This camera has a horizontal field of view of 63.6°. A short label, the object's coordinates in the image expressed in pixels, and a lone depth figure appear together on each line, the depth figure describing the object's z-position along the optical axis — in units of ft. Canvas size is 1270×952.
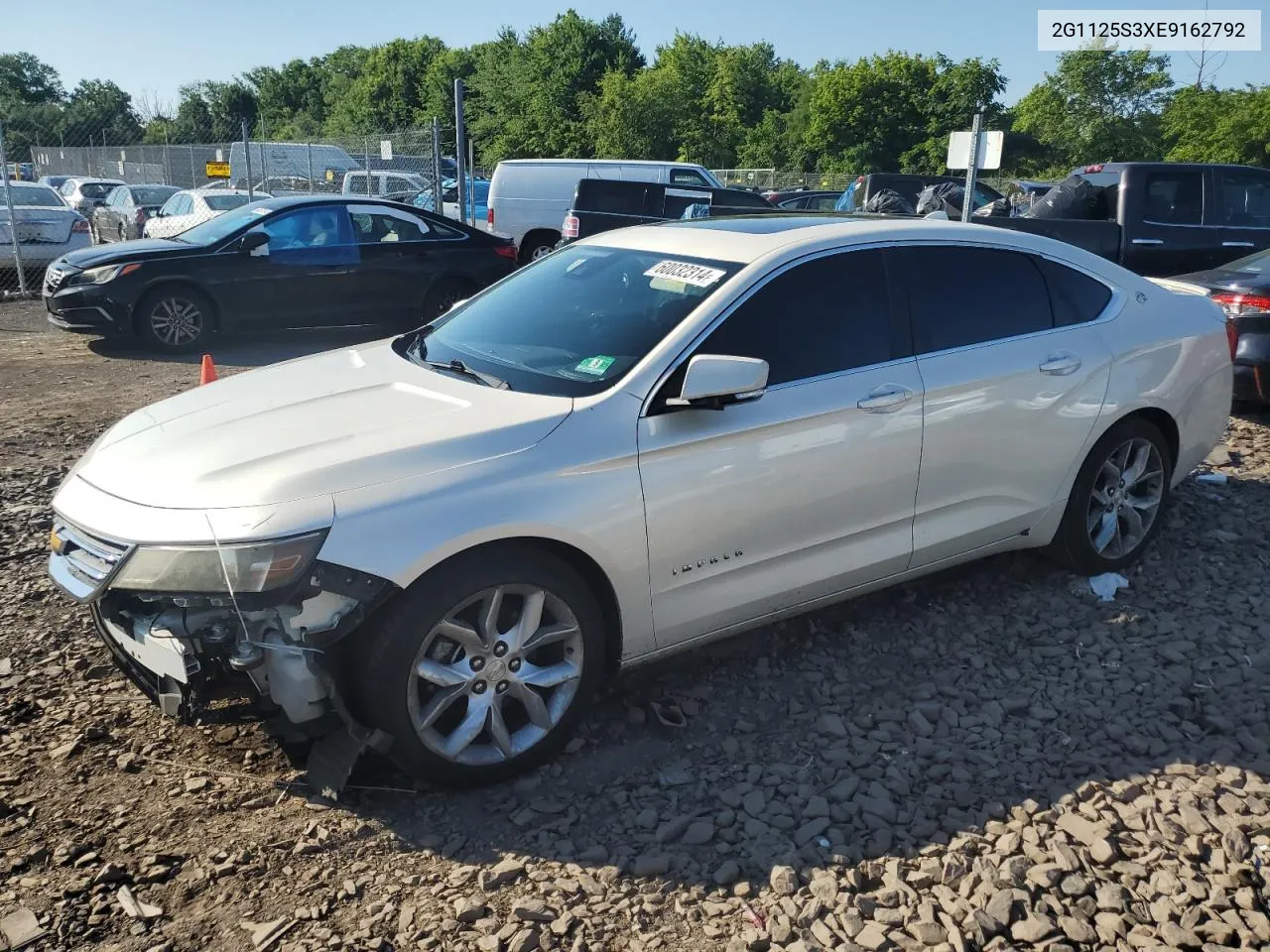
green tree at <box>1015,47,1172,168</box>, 155.74
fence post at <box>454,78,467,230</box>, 45.37
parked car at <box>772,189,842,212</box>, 69.51
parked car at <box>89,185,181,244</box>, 69.46
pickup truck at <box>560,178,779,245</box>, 41.68
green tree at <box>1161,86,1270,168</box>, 121.70
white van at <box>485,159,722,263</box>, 51.49
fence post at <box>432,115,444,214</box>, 47.93
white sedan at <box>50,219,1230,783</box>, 9.32
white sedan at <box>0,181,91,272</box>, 47.24
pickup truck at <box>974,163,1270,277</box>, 33.99
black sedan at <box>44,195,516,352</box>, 32.45
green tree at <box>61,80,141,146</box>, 172.21
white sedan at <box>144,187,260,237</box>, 55.42
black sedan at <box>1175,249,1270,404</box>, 23.63
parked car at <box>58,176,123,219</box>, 85.46
